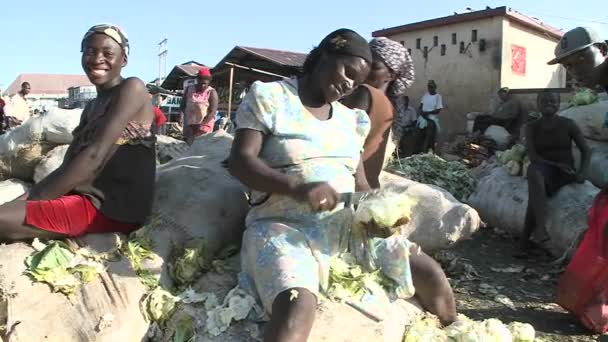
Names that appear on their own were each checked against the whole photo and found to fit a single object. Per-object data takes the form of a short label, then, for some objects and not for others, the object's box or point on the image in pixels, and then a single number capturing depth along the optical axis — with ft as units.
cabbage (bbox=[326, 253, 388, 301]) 7.85
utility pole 121.39
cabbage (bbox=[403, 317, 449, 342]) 8.10
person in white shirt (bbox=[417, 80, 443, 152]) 38.01
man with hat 10.52
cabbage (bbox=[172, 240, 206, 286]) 8.75
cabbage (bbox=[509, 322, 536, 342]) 8.60
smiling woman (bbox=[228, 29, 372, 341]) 7.32
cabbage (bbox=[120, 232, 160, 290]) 8.36
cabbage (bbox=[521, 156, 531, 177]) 18.12
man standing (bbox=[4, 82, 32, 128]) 36.24
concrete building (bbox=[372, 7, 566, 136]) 43.78
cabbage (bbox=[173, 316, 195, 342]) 7.81
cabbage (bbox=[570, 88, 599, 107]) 20.89
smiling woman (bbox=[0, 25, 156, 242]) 8.29
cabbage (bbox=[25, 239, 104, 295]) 7.70
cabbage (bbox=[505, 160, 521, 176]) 18.45
